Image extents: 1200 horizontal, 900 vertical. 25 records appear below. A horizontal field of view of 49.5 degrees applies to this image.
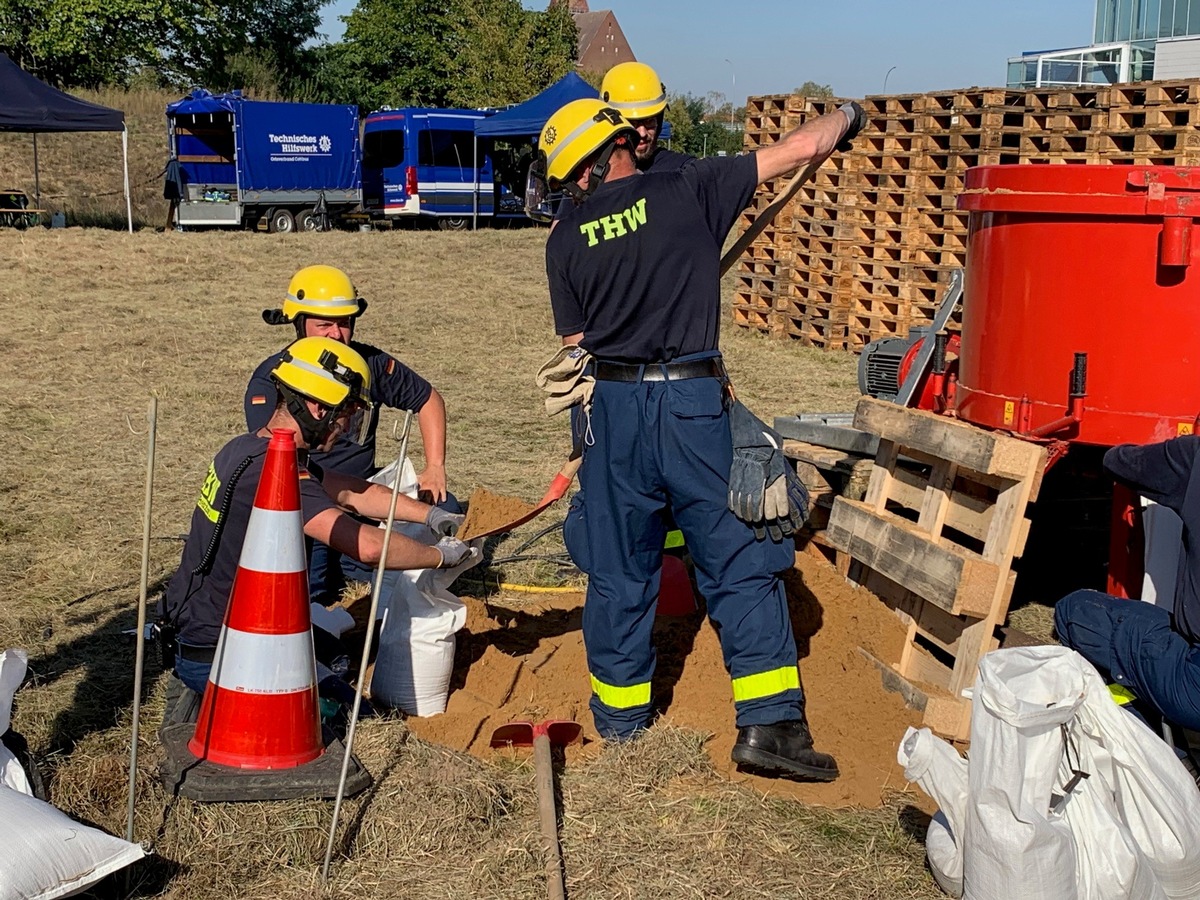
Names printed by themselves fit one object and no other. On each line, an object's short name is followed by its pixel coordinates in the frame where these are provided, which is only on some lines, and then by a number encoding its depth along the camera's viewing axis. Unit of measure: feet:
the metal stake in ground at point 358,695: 11.16
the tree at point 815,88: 181.92
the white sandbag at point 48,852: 9.73
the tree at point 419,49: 144.05
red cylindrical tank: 14.28
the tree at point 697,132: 143.23
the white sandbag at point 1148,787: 10.27
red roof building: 320.09
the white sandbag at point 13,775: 11.10
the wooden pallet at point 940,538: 14.71
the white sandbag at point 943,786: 10.69
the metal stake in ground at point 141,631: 10.52
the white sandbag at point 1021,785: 9.89
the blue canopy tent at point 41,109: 66.95
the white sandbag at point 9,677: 11.16
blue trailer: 79.66
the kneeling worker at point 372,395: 17.30
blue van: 85.15
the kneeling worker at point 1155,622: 12.15
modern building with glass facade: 102.27
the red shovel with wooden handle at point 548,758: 11.34
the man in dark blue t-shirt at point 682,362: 13.33
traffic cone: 12.38
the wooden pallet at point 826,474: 18.56
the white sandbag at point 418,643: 15.02
